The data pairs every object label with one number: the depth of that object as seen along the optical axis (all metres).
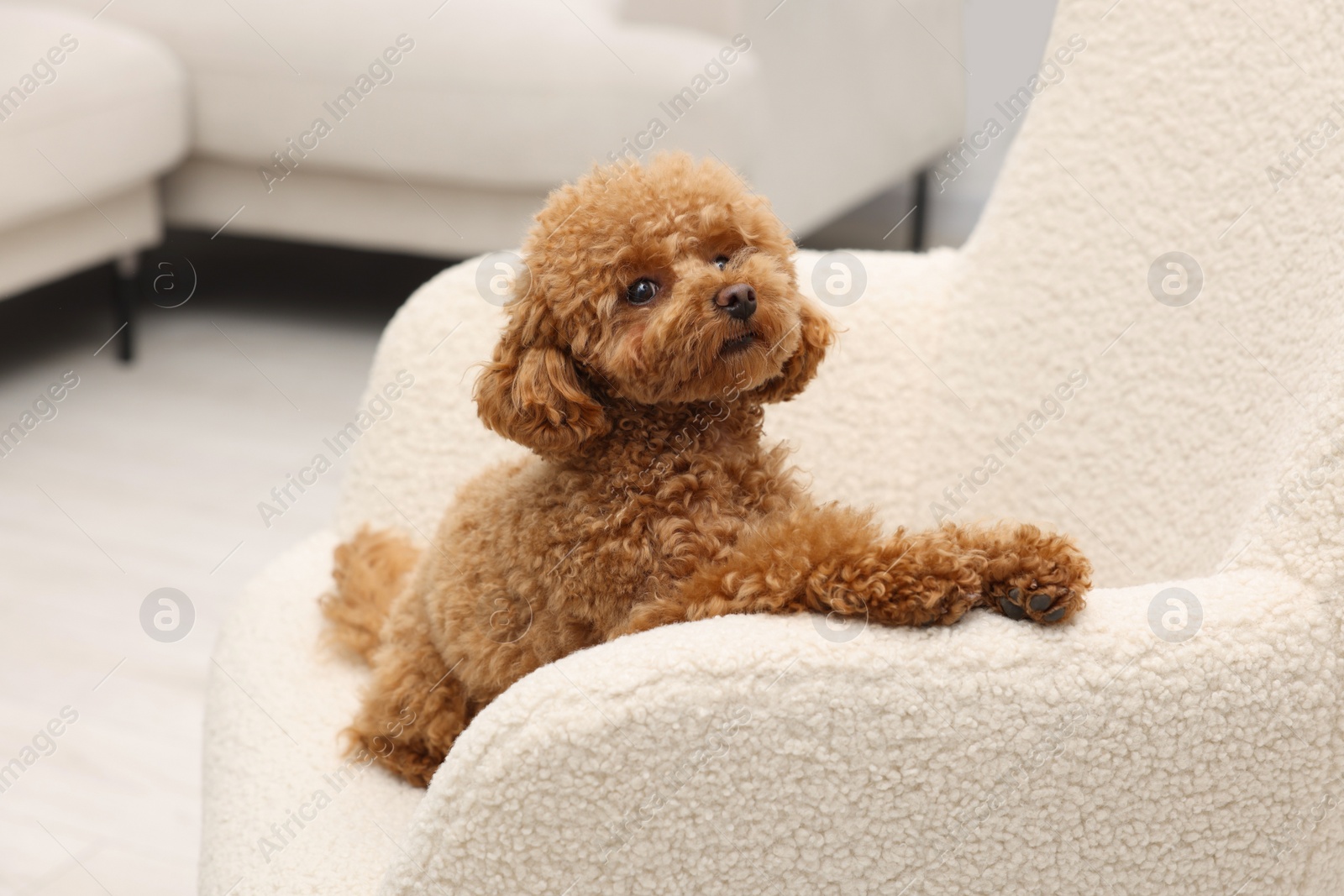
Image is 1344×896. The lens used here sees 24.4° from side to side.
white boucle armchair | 1.24
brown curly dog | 1.27
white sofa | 2.84
